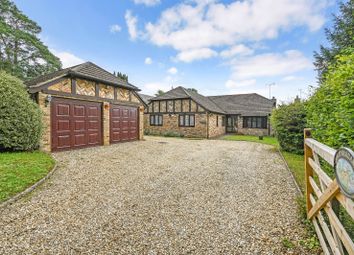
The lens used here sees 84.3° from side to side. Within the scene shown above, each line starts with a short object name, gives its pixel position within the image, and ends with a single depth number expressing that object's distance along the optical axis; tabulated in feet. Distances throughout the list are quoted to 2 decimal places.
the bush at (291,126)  30.17
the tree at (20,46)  55.31
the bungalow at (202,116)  59.67
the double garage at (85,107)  27.91
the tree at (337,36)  52.39
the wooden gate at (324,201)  5.06
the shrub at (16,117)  22.97
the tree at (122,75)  113.68
